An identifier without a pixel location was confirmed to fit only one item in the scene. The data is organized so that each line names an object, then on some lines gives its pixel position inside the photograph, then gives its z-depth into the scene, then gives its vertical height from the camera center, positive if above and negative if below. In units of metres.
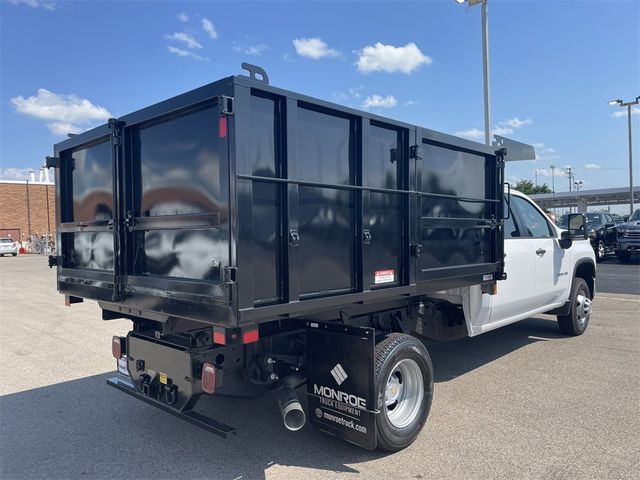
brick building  47.62 +3.50
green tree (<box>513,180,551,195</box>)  76.38 +8.01
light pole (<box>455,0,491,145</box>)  13.09 +4.82
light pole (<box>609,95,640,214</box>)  34.38 +8.54
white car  36.91 -0.29
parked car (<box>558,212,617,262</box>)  21.08 +0.02
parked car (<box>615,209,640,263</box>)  19.19 -0.24
